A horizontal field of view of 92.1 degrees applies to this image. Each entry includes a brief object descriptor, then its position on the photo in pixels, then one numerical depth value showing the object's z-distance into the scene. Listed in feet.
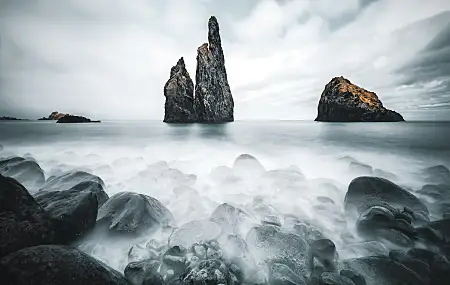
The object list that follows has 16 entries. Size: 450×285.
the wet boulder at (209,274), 7.74
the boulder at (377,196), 13.92
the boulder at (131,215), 11.87
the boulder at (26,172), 17.89
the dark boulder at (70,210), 10.06
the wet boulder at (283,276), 8.37
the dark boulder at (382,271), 8.76
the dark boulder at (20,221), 7.79
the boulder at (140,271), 8.57
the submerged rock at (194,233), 10.90
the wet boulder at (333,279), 8.01
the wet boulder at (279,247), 9.55
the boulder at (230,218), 12.18
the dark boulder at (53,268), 6.29
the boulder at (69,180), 15.60
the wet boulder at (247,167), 20.34
